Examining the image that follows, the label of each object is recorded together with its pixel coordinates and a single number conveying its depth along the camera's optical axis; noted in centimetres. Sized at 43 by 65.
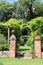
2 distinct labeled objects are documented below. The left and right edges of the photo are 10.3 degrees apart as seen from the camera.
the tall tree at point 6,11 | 6337
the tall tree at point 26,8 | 6138
